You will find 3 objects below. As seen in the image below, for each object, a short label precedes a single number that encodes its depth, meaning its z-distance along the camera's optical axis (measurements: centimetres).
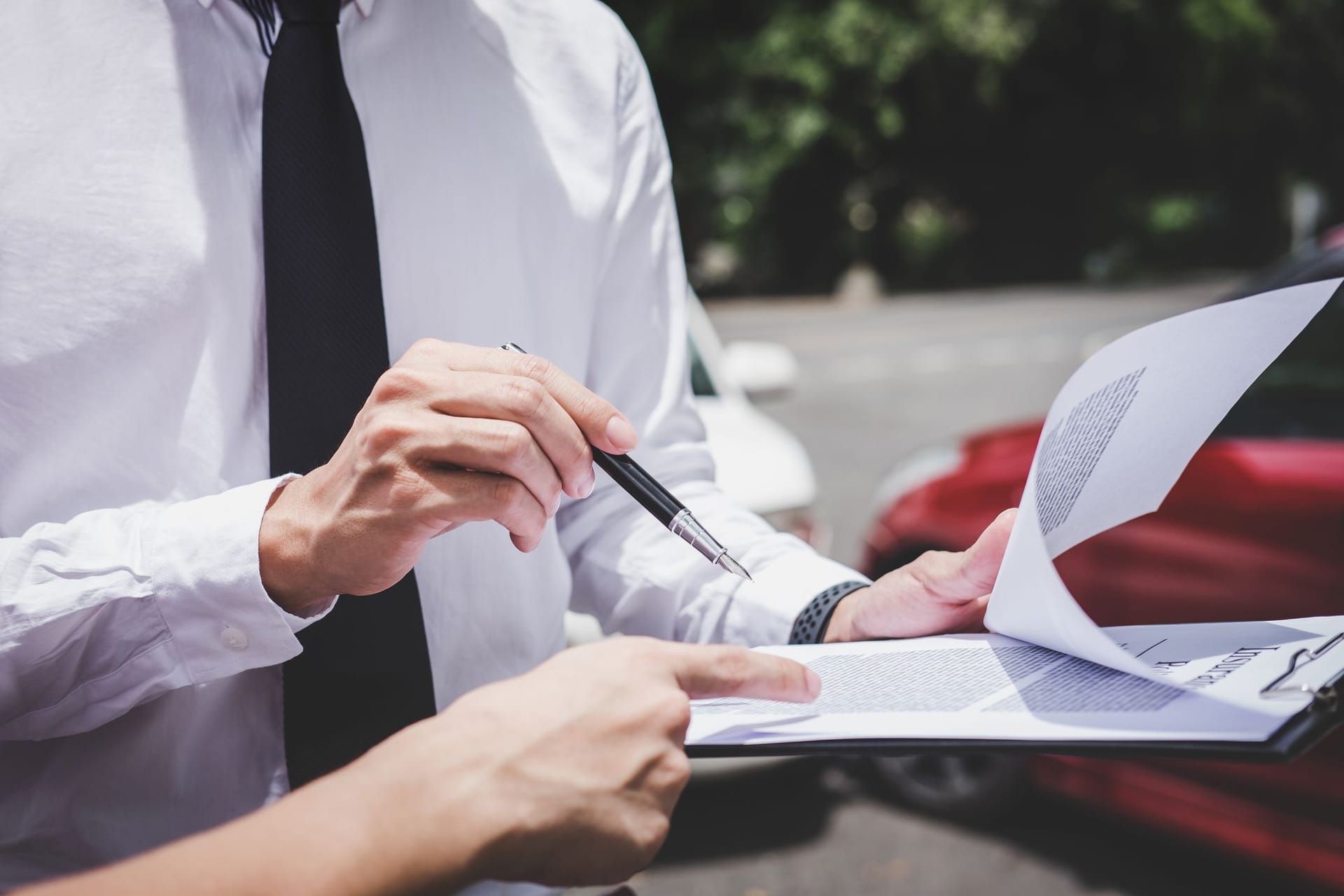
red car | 260
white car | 313
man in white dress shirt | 97
